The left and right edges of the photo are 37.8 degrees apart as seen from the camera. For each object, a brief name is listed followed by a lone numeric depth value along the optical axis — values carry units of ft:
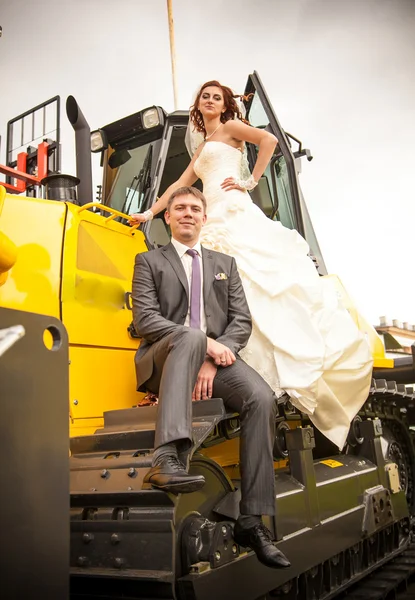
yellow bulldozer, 6.95
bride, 9.84
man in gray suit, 7.27
